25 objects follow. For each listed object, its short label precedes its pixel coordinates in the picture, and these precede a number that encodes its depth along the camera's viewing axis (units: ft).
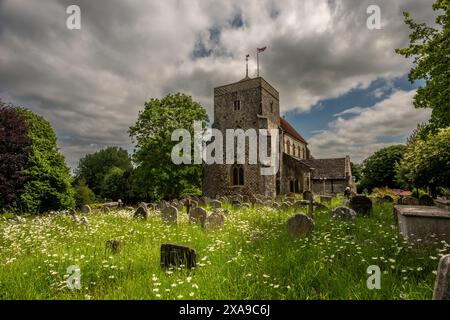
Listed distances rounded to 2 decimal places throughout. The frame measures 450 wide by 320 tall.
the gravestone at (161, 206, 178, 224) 28.05
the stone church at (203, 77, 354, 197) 73.56
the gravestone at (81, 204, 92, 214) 42.55
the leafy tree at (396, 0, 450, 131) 26.12
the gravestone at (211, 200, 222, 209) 45.29
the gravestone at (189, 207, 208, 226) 27.68
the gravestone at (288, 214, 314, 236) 20.22
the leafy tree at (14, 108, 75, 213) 52.24
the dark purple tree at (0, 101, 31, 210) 45.24
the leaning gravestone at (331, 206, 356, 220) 25.42
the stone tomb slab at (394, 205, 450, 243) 16.10
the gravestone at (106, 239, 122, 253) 17.69
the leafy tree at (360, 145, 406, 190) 133.69
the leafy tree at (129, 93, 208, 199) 71.20
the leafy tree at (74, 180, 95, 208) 101.40
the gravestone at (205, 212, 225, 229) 24.98
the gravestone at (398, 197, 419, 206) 34.45
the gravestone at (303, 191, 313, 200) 48.29
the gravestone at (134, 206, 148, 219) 31.17
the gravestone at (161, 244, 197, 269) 13.99
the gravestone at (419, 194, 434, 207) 32.38
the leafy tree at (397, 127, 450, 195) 50.70
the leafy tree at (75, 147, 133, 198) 176.80
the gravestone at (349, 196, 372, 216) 29.43
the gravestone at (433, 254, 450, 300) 6.98
